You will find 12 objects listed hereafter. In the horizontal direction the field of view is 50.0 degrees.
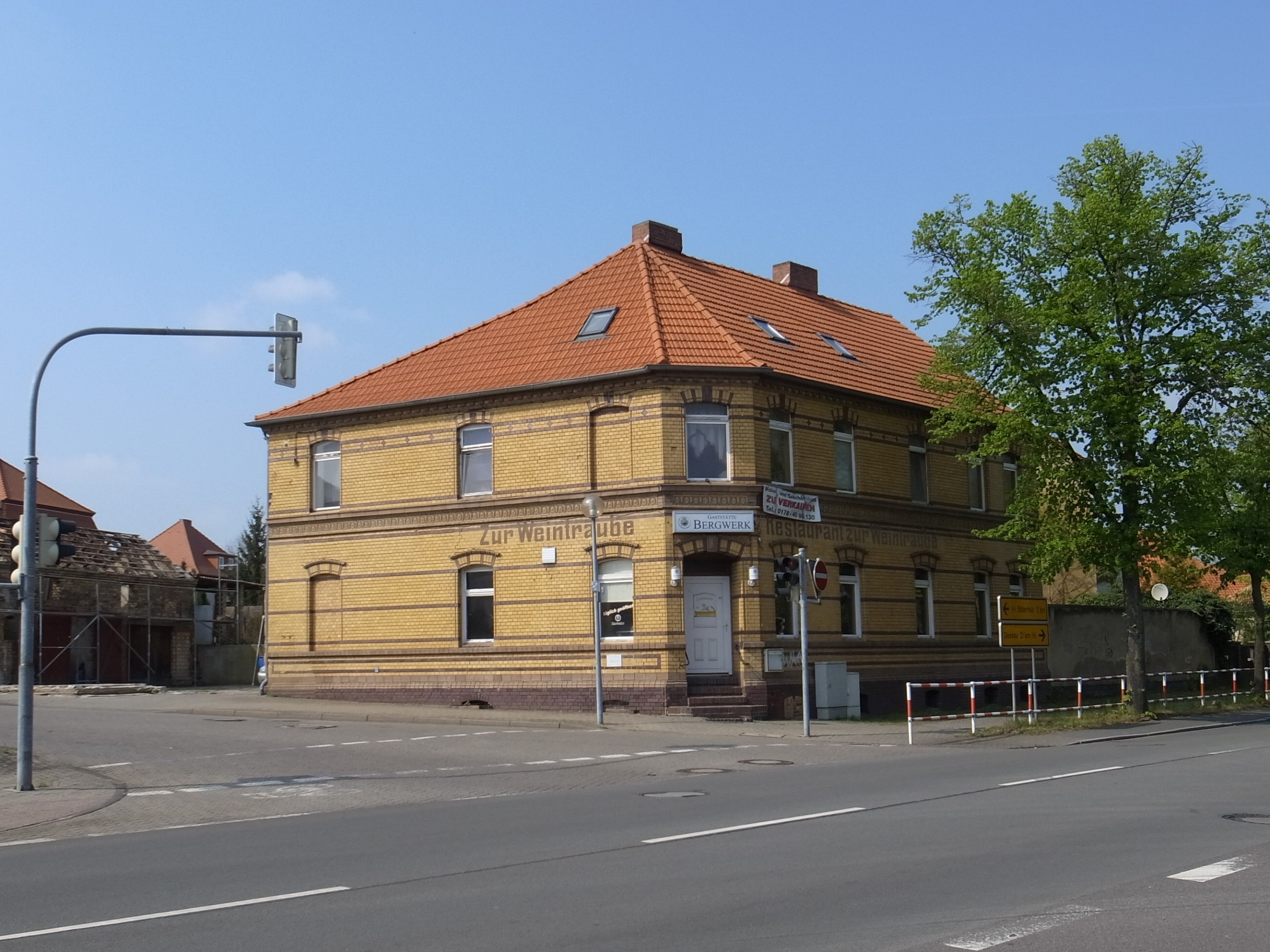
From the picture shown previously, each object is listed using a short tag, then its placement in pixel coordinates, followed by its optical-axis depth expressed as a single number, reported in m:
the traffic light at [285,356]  17.12
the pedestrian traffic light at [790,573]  23.02
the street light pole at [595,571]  24.48
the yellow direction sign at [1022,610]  25.28
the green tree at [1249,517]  33.50
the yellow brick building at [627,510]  27.61
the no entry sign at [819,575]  23.66
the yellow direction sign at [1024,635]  25.16
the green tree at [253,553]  76.19
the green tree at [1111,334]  26.34
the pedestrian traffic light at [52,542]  15.77
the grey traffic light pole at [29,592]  15.46
